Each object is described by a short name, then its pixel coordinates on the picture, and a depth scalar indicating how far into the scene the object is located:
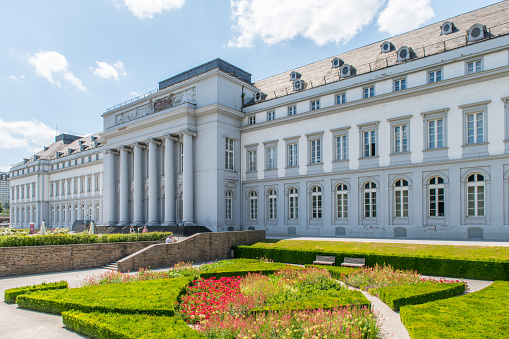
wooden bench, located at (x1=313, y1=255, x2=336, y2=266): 22.33
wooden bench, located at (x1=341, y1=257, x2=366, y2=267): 20.86
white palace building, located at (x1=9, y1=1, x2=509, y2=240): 26.88
